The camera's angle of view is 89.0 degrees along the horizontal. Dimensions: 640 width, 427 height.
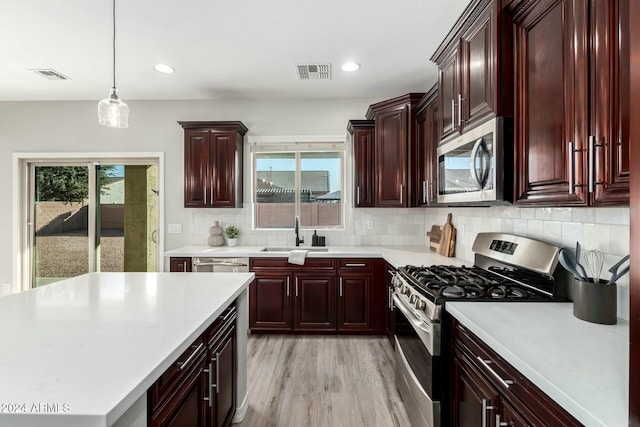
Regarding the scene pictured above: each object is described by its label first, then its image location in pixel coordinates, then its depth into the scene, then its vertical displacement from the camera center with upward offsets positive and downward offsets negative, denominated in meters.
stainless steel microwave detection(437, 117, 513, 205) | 1.59 +0.28
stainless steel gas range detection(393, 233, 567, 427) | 1.64 -0.40
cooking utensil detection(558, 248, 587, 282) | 1.34 -0.19
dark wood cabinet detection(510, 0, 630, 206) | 1.03 +0.42
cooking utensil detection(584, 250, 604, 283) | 1.48 -0.21
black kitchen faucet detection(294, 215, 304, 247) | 4.02 -0.18
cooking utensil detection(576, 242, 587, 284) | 1.33 -0.22
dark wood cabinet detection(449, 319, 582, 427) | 0.94 -0.62
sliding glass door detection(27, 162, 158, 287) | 4.18 -0.02
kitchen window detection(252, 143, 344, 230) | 4.15 +0.38
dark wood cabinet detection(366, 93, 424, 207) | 3.37 +0.73
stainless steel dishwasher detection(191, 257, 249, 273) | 3.45 -0.52
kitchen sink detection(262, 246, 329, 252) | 3.82 -0.39
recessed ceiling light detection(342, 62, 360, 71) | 3.08 +1.44
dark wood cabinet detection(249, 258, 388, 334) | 3.41 -0.85
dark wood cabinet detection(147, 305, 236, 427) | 1.08 -0.68
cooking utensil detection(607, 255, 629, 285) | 1.18 -0.21
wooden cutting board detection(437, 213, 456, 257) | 3.14 -0.22
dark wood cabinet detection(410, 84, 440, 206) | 2.94 +0.64
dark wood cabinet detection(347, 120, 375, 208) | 3.71 +0.64
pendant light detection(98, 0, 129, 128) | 1.95 +0.64
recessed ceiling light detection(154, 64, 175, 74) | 3.13 +1.45
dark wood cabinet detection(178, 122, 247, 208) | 3.76 +0.64
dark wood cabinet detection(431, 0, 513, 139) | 1.60 +0.83
